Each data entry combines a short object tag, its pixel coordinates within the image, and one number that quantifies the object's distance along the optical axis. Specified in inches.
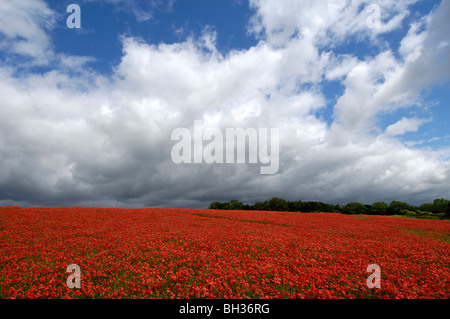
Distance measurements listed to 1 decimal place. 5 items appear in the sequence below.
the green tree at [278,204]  3009.4
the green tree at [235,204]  3157.0
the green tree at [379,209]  3094.5
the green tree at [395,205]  2905.3
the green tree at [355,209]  3102.9
